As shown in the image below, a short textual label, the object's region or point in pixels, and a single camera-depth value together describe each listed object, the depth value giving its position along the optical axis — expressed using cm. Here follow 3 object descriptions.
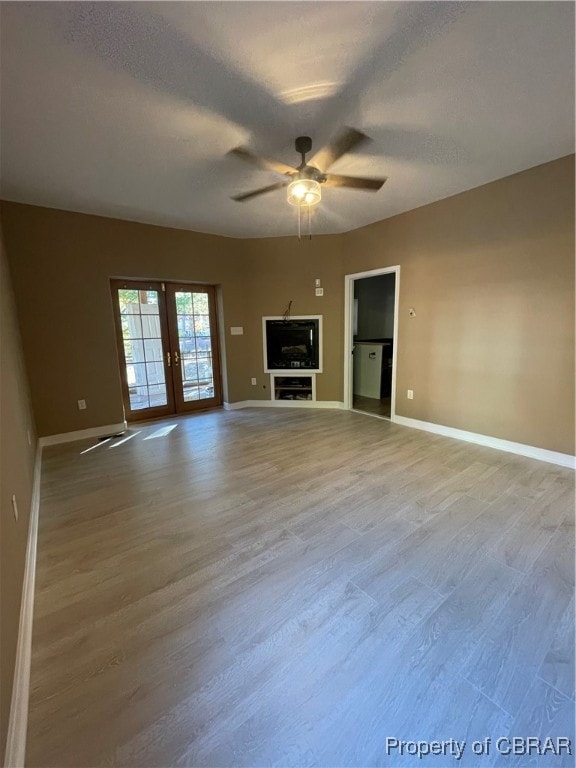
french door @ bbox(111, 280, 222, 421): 437
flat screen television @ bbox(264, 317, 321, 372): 510
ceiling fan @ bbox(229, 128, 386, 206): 213
